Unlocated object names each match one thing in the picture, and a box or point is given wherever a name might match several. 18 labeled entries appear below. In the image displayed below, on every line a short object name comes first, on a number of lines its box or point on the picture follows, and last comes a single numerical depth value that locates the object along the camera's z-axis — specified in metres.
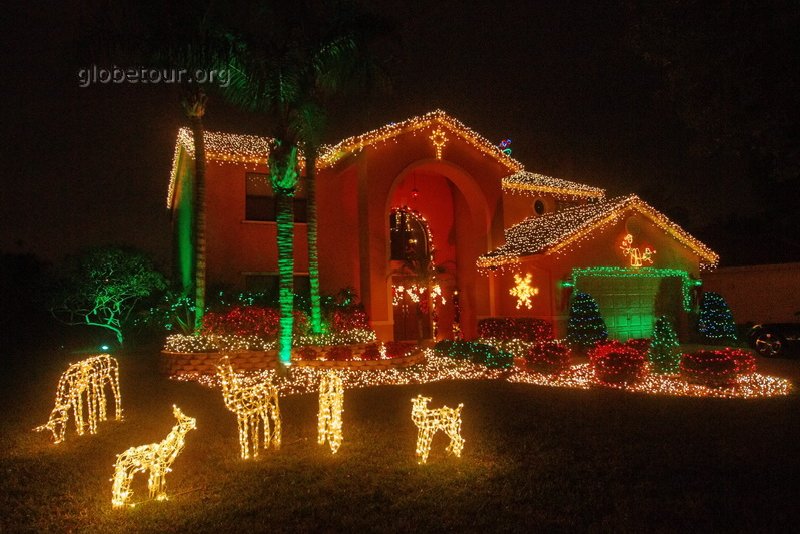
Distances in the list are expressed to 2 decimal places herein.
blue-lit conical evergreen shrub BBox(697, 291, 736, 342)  17.77
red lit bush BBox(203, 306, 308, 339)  14.30
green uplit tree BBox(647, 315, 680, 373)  12.17
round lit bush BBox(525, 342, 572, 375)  12.55
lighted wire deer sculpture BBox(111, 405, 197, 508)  5.42
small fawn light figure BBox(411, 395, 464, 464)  6.74
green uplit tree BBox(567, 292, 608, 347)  15.31
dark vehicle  15.53
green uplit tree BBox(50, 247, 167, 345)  17.41
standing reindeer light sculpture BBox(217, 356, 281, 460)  6.94
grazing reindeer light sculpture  7.93
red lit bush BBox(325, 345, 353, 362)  13.82
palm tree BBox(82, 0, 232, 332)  12.52
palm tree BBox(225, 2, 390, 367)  12.43
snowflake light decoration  17.34
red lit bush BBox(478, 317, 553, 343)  16.27
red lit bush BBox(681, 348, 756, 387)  10.73
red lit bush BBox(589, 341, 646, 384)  11.37
